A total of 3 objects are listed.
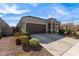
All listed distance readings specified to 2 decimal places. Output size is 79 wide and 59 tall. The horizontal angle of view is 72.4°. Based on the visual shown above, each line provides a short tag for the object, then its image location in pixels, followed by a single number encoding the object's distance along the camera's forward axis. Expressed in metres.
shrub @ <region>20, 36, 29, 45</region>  2.86
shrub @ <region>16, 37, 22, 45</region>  2.86
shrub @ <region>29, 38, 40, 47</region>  2.80
